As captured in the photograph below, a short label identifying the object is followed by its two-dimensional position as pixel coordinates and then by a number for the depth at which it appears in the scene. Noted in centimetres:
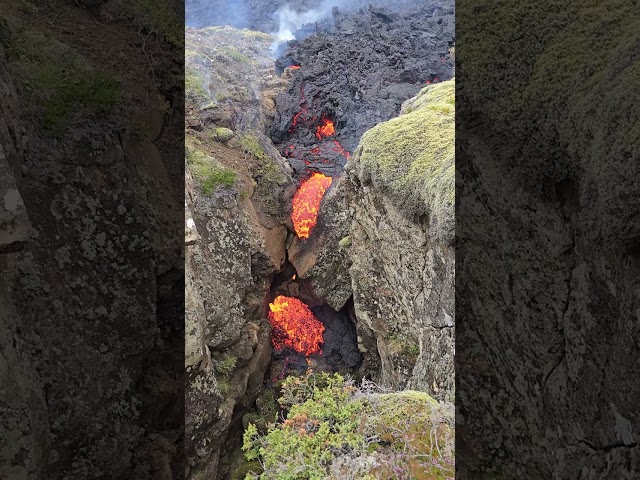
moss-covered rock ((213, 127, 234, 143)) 1234
